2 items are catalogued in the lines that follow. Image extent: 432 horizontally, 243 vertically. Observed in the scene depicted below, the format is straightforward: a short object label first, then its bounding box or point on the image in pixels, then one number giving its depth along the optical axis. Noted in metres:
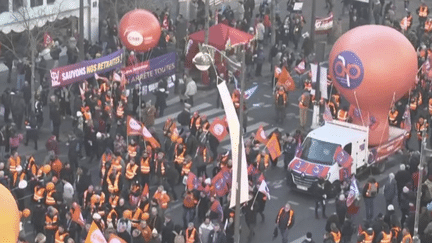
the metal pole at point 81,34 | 41.94
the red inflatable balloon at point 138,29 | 42.41
